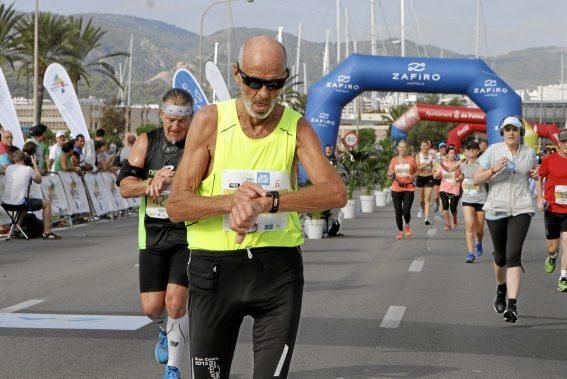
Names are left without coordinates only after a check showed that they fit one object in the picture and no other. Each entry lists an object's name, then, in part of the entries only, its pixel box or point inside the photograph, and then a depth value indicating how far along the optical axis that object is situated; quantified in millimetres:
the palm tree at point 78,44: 54094
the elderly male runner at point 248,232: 4324
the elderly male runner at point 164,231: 6957
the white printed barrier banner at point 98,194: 24734
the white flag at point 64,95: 27453
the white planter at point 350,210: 29412
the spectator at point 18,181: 19281
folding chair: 19344
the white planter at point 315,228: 21797
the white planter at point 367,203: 33375
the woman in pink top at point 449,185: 22688
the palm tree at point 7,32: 45759
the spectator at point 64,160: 23156
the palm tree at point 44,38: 49375
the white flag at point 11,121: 23141
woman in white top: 10492
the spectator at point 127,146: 24250
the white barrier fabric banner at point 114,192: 26109
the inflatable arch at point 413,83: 30250
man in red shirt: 13064
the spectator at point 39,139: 21578
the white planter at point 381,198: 38562
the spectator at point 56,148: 23328
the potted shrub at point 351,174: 29497
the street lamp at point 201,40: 53281
